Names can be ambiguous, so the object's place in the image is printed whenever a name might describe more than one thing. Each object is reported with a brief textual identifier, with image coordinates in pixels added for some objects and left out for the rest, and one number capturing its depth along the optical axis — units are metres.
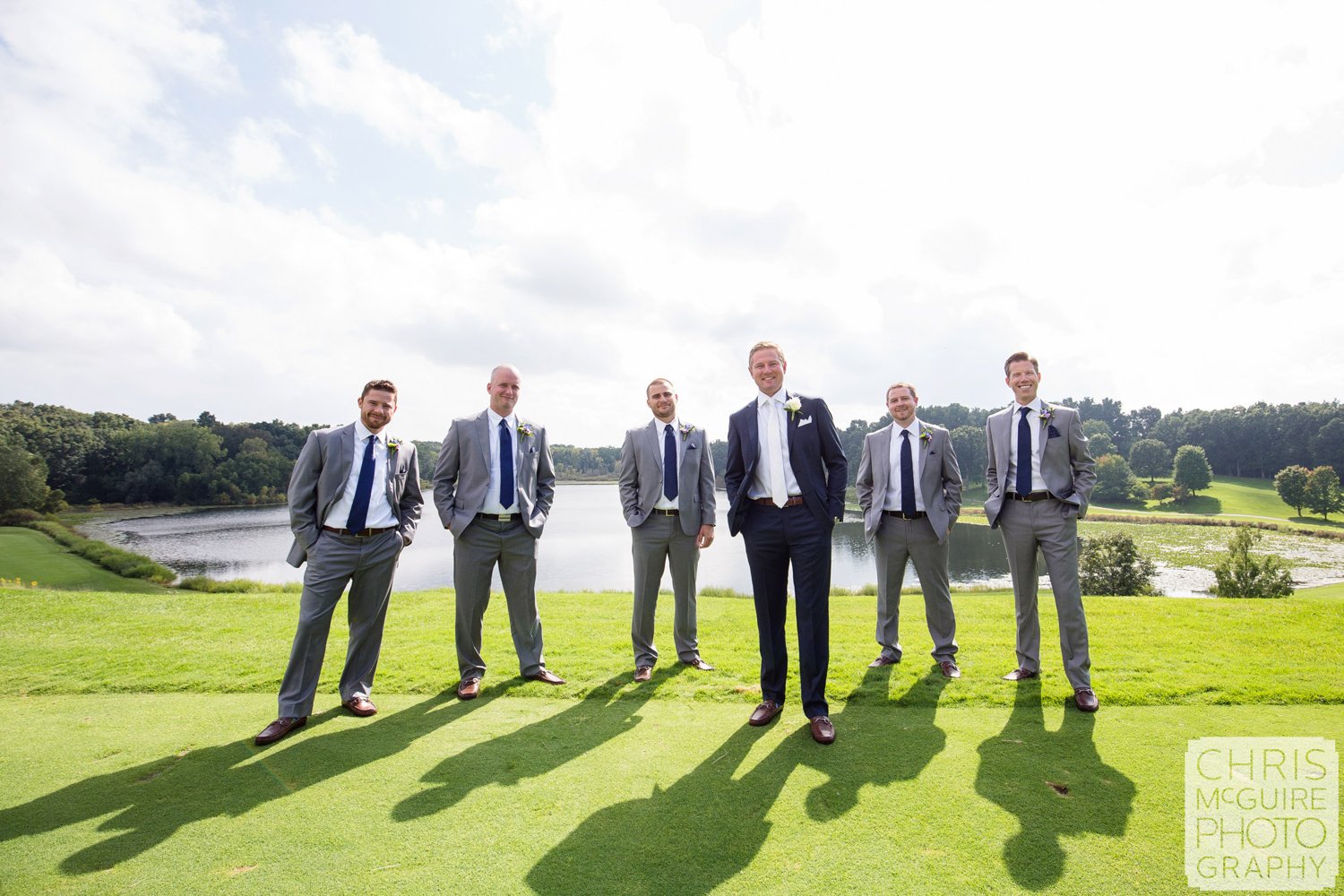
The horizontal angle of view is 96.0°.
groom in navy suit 4.14
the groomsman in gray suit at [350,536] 4.52
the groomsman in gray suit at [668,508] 5.76
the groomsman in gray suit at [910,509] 5.75
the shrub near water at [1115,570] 23.81
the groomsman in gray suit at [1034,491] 4.98
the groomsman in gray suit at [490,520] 5.30
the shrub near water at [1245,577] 20.44
